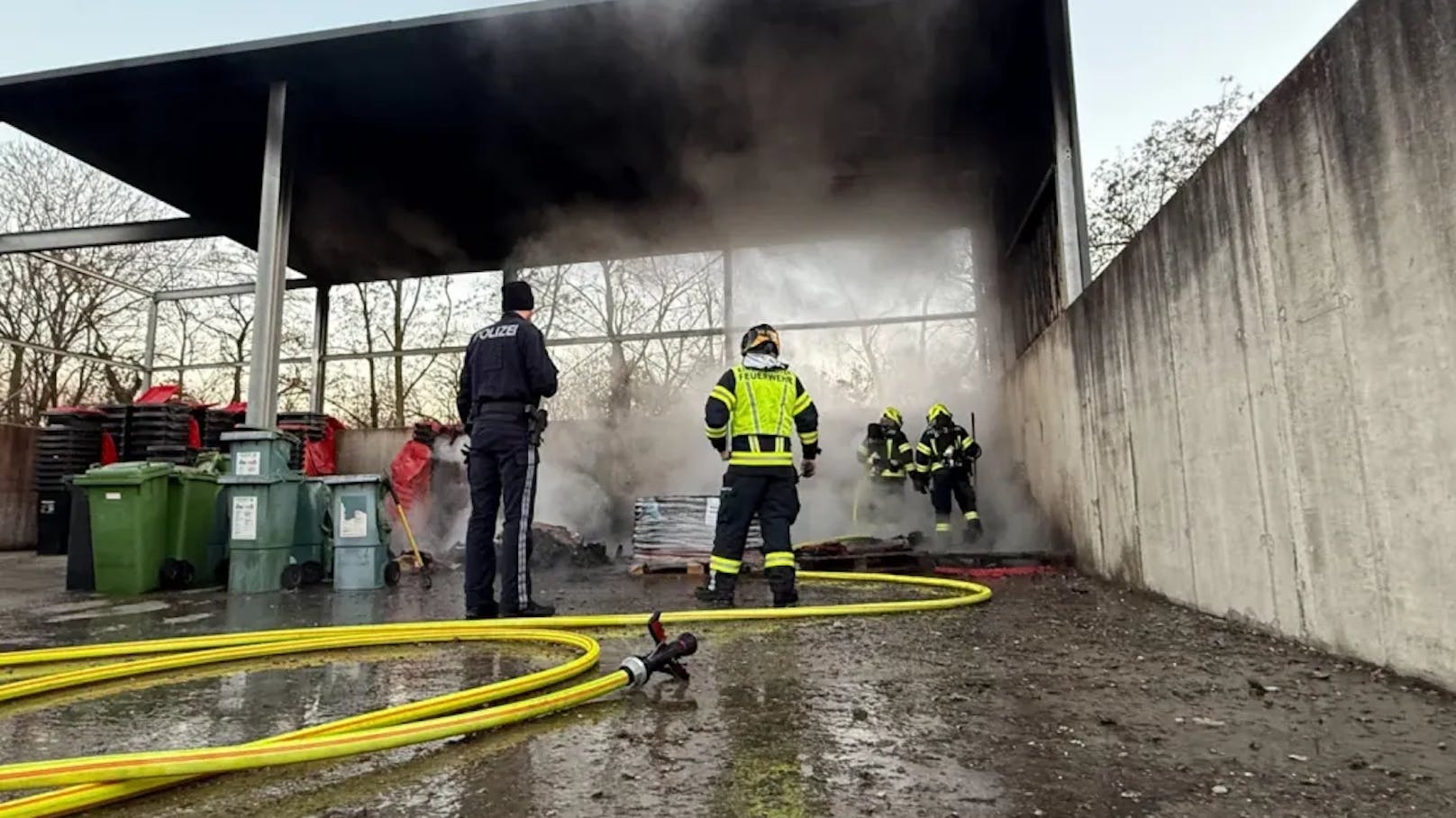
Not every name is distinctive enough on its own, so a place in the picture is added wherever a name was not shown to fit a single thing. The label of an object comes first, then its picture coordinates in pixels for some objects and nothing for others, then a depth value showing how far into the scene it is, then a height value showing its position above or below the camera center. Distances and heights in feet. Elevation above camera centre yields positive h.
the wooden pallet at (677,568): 22.15 -1.86
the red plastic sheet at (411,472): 30.98 +1.67
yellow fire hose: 5.03 -1.75
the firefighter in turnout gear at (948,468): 27.78 +0.97
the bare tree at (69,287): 41.50 +13.92
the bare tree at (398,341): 44.09 +10.29
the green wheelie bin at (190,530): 19.81 -0.24
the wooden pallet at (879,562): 20.97 -1.78
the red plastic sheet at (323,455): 35.91 +2.93
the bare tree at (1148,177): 38.50 +16.26
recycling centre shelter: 24.66 +15.02
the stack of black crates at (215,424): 33.99 +4.19
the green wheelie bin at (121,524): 18.67 -0.04
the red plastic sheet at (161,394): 33.09 +5.53
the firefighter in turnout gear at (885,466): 31.02 +1.24
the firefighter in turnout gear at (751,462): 15.10 +0.75
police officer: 14.02 +1.10
